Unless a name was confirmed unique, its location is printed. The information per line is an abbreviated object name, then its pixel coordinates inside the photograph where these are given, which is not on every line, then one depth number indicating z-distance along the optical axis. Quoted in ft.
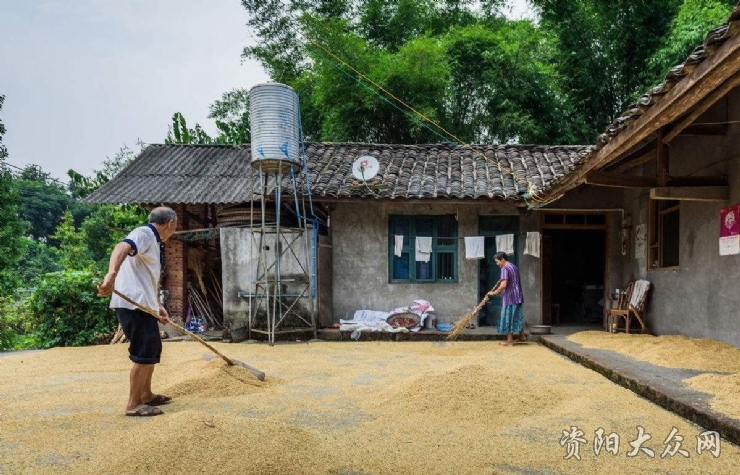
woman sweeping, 27.27
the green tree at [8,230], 41.68
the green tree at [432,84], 53.52
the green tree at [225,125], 53.57
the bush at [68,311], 31.89
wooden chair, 27.71
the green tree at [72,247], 73.69
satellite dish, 32.35
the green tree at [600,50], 52.80
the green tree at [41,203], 145.07
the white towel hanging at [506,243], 32.94
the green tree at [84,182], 51.61
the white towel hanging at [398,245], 33.45
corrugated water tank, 29.37
